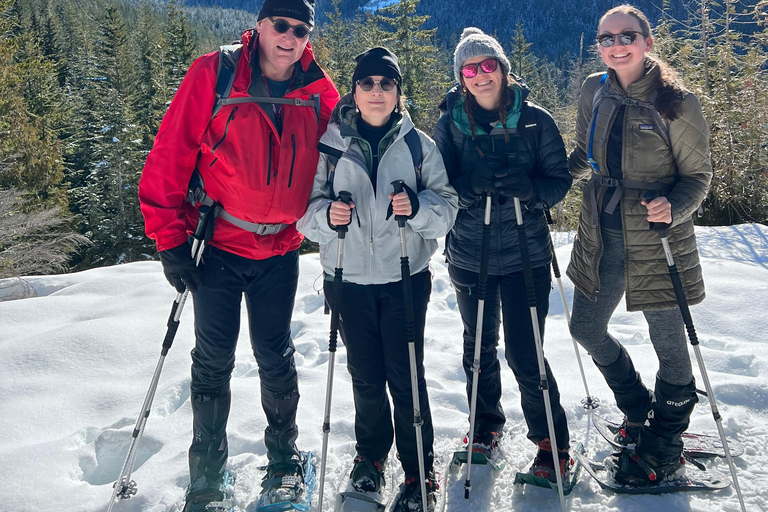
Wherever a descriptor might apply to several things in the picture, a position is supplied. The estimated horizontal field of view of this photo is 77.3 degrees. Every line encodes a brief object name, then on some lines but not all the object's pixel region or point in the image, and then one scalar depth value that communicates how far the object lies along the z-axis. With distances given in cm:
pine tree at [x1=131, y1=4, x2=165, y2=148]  2892
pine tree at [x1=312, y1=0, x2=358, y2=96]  3222
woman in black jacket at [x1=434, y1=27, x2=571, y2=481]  269
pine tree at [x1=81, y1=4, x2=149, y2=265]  2547
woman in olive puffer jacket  251
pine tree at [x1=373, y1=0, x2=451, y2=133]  2319
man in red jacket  254
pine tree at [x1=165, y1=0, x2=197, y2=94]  3077
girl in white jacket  258
